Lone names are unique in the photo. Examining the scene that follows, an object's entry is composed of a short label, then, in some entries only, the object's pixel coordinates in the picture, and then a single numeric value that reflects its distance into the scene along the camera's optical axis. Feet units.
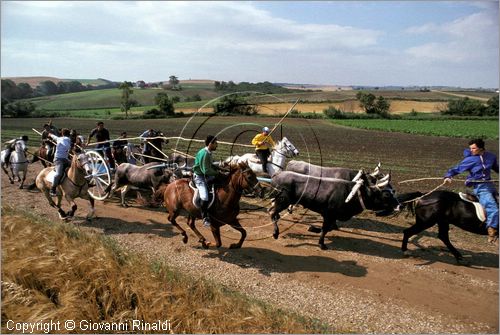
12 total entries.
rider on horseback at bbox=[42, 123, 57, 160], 53.93
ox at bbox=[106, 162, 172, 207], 41.83
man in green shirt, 29.65
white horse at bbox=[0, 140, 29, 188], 53.21
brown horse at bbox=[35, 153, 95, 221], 38.52
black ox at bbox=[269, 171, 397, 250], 32.60
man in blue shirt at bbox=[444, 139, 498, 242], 28.02
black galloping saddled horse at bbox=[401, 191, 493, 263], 29.45
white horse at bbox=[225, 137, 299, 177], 44.62
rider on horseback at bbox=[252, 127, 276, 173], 41.83
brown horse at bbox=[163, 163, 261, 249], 29.63
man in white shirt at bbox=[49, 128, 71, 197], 38.58
